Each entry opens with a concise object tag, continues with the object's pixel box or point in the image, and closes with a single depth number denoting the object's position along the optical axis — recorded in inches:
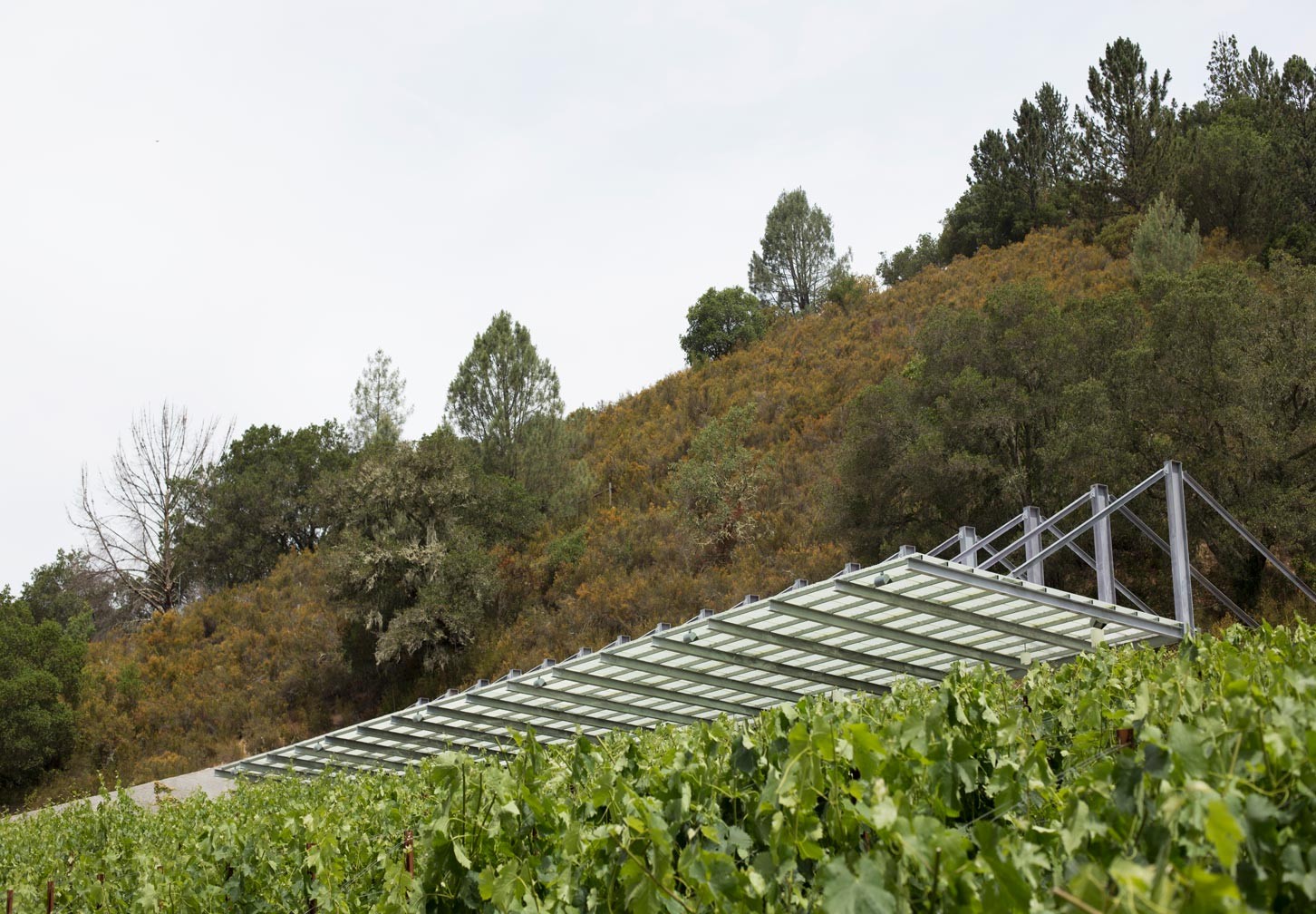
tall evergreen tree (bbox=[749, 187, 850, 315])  2249.0
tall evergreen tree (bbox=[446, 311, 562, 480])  1434.5
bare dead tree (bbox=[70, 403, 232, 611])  1646.2
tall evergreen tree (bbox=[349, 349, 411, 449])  1704.0
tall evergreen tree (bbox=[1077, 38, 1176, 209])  1535.4
